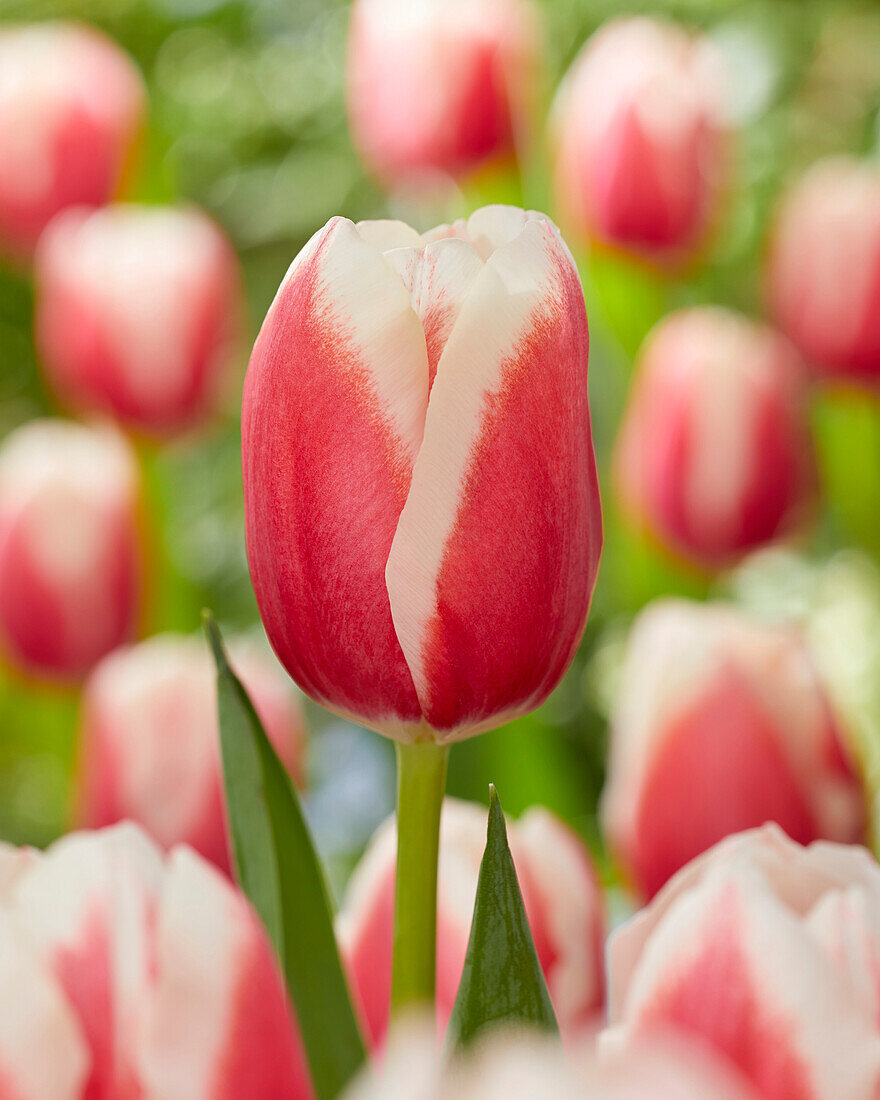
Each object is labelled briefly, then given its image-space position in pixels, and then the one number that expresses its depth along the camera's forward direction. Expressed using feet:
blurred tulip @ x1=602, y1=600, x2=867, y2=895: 2.76
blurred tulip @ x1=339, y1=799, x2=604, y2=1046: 2.21
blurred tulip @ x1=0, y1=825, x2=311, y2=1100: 1.76
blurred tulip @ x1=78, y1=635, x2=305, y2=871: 3.05
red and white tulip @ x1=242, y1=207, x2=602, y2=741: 1.71
